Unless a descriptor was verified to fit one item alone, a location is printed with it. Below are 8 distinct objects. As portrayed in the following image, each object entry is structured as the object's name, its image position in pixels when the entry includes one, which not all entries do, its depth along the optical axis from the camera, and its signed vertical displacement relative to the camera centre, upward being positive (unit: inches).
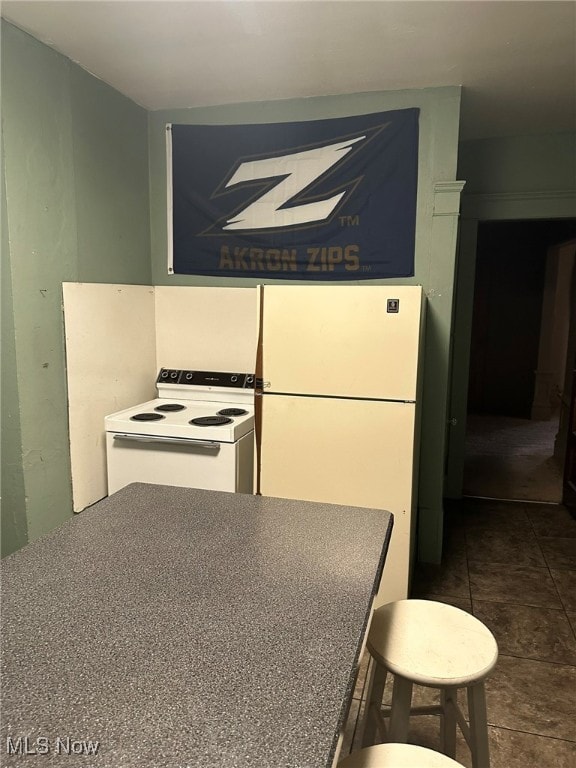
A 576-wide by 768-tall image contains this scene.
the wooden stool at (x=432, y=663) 47.9 -32.0
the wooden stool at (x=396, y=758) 39.4 -33.7
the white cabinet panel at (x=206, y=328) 117.2 -3.2
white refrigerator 89.1 -14.7
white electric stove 94.3 -24.8
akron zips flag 105.8 +25.0
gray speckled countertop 27.4 -21.7
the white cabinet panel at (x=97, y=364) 96.0 -10.4
